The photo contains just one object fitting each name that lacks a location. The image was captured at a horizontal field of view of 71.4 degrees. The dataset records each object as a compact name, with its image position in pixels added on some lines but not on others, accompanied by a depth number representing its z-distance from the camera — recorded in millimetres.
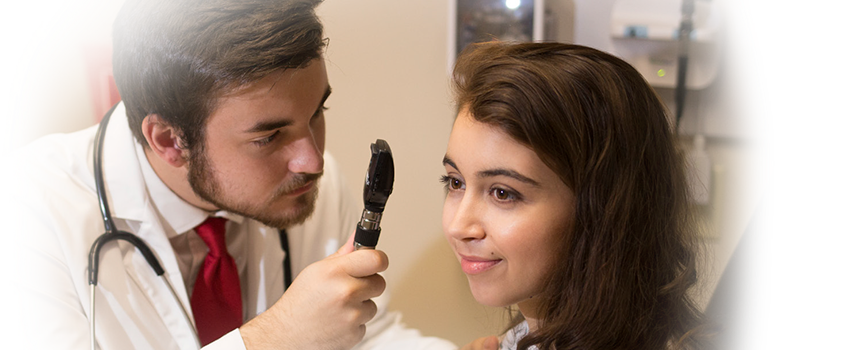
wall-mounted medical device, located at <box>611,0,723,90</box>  829
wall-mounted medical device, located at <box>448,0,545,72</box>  871
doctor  779
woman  644
